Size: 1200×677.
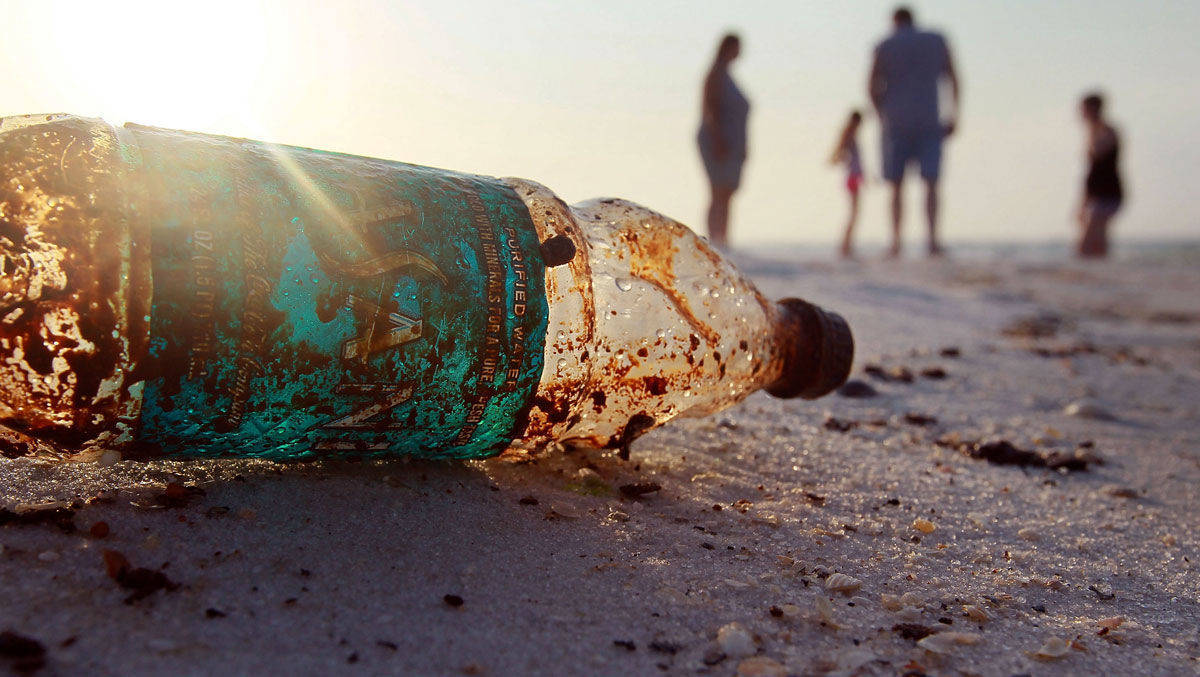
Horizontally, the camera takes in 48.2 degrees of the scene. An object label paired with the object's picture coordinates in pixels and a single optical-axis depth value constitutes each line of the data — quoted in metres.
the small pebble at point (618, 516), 0.32
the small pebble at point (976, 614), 0.28
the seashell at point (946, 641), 0.27
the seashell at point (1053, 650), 0.27
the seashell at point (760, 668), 0.25
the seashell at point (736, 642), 0.26
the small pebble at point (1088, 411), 0.54
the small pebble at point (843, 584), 0.29
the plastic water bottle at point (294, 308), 0.26
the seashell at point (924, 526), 0.34
